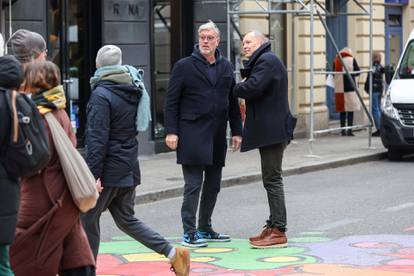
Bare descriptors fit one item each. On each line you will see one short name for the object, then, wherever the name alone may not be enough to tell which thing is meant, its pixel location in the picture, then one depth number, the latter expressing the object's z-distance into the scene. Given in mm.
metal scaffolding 19041
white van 19789
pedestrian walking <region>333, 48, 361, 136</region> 24111
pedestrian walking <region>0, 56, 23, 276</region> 6051
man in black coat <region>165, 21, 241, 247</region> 10634
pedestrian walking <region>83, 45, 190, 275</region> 8653
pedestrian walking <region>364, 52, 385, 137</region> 25135
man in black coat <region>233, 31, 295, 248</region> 10549
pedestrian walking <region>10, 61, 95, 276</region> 6843
